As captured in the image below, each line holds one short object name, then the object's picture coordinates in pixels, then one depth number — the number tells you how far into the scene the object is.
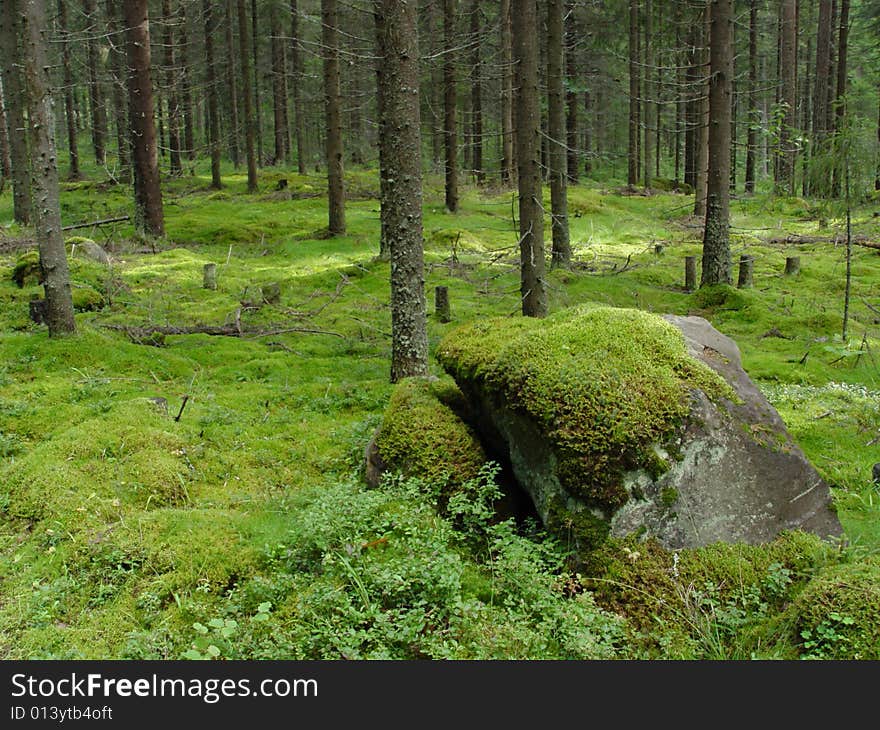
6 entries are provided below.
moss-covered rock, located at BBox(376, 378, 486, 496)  5.52
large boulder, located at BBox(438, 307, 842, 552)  4.43
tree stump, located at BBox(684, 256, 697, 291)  14.20
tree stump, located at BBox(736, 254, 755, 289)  13.98
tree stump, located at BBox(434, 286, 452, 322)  11.98
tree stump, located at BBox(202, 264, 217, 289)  13.66
